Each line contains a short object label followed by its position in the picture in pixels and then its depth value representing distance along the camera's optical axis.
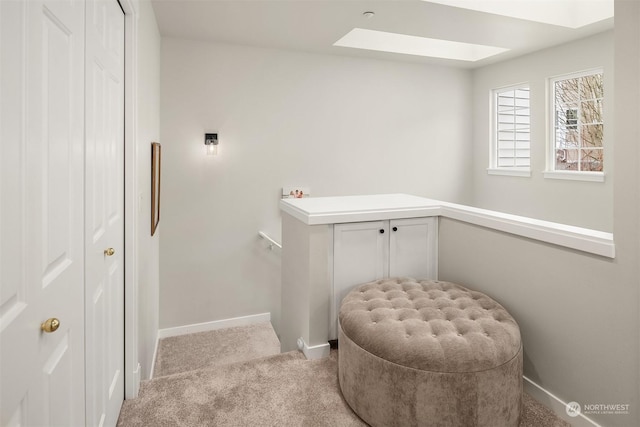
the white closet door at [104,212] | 1.31
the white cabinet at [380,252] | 2.31
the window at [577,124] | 4.02
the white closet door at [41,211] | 0.73
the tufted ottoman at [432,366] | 1.51
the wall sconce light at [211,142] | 3.92
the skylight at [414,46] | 4.20
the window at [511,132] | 4.78
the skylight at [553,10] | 3.27
